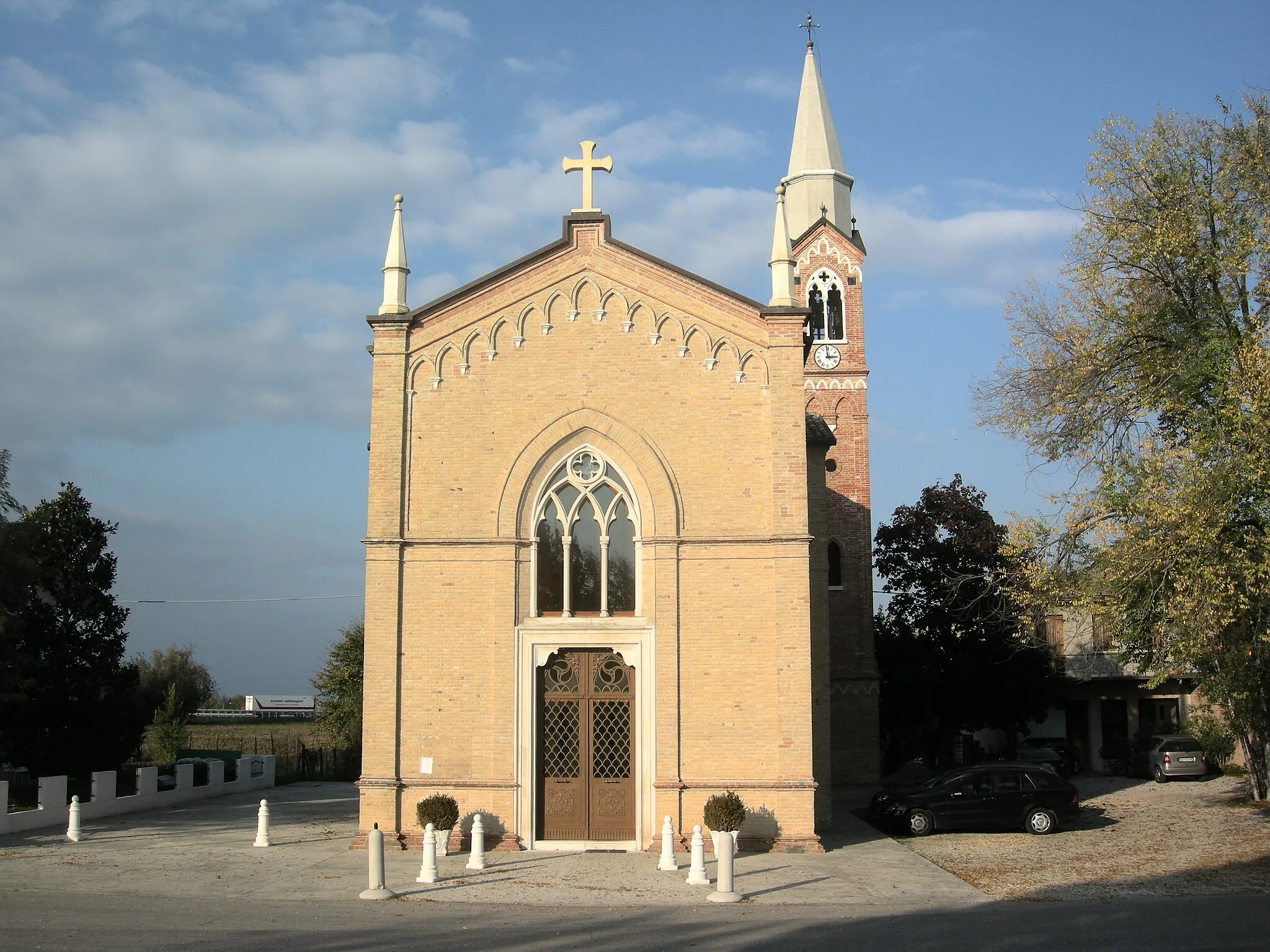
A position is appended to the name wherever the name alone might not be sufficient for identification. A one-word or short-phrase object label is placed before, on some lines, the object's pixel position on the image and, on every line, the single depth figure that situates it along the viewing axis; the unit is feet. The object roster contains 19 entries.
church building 59.67
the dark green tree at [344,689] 124.36
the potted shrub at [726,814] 56.18
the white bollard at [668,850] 53.57
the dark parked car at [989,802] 69.72
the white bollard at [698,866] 49.80
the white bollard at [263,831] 62.64
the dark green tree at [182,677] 163.12
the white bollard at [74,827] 65.72
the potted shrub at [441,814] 56.59
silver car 106.83
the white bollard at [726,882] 46.37
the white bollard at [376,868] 46.32
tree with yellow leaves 54.90
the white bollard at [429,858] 49.90
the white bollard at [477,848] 53.47
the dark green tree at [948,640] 111.14
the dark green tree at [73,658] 99.66
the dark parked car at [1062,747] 121.80
